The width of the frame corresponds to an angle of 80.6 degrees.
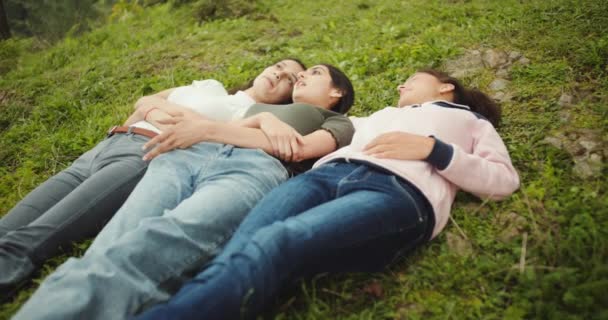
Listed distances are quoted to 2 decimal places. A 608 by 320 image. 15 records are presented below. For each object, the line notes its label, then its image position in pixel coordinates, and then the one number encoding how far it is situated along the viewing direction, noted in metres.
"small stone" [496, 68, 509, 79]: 3.70
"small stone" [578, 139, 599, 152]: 2.54
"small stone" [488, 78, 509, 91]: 3.54
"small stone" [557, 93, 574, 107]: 3.02
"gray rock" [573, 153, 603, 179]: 2.39
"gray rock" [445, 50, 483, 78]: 3.95
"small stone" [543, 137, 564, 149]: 2.67
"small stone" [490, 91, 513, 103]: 3.37
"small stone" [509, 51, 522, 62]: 3.84
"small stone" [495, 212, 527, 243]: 2.20
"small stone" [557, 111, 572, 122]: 2.88
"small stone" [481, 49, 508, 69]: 3.90
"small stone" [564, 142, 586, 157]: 2.55
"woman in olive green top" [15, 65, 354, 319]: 1.61
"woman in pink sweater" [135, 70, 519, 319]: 1.54
